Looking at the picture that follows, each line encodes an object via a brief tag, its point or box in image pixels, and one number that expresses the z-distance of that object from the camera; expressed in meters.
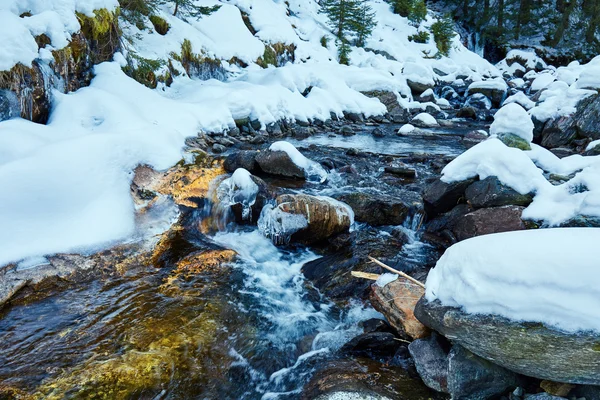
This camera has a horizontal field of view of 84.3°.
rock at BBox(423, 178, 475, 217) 5.27
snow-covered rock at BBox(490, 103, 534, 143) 7.68
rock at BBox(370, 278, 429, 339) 2.95
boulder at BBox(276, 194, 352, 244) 5.25
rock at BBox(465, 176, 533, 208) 4.64
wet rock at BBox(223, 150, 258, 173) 7.44
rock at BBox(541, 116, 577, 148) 9.15
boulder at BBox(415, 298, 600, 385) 1.91
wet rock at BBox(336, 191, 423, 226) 5.80
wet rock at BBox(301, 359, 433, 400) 2.47
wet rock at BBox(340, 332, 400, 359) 3.02
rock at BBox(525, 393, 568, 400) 2.08
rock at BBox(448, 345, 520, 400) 2.32
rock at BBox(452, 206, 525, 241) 4.31
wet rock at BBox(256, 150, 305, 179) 7.44
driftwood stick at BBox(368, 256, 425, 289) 3.25
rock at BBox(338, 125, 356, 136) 12.53
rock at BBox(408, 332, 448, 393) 2.52
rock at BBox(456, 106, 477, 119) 16.36
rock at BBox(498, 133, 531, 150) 7.24
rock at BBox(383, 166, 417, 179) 7.93
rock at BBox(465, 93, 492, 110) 18.81
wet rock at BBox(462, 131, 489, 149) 11.18
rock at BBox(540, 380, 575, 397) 2.14
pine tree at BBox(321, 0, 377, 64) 24.49
